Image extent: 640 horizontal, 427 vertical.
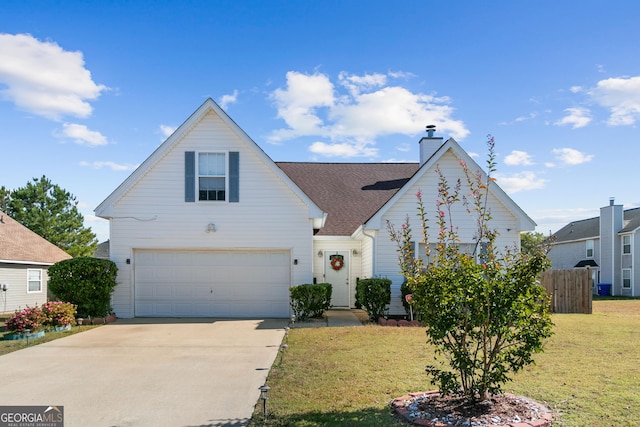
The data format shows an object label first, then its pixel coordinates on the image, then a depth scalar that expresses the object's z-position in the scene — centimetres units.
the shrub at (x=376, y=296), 1478
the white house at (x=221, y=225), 1583
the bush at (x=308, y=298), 1491
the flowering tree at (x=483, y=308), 541
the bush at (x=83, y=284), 1458
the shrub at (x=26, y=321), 1217
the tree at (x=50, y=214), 3212
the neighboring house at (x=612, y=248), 3334
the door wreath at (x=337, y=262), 1911
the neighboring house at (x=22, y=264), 2064
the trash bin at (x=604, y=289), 3469
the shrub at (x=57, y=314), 1307
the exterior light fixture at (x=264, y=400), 579
